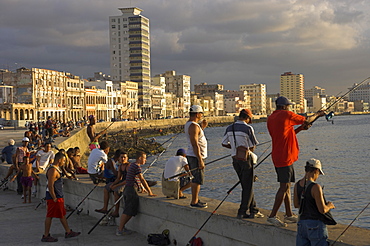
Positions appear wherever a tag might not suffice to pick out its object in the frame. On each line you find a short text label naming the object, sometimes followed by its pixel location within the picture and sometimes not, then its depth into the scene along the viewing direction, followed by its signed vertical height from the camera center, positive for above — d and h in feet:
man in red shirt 19.74 -1.33
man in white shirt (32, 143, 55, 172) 40.98 -3.28
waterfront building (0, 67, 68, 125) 245.45 +14.26
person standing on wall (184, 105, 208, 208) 23.62 -1.59
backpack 24.29 -6.14
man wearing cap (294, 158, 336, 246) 16.11 -3.33
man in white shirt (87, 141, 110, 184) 32.58 -2.94
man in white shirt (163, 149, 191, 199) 26.13 -2.68
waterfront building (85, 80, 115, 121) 340.90 +15.18
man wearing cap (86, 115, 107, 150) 38.46 -1.32
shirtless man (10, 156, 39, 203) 39.06 -4.68
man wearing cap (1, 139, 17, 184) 52.39 -3.47
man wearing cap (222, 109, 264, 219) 21.20 -1.73
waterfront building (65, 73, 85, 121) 298.97 +14.47
